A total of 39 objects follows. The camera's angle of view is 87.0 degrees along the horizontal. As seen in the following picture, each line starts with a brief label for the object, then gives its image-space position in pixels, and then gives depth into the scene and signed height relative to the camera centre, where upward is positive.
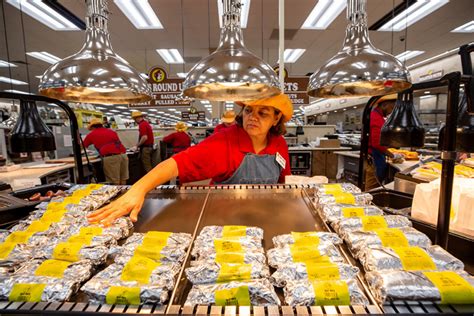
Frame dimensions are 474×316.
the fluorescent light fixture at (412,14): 4.49 +2.21
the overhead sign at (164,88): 6.02 +1.03
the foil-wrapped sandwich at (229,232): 0.86 -0.36
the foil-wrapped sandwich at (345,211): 0.98 -0.33
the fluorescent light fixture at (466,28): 5.30 +2.15
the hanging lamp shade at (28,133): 1.43 +0.00
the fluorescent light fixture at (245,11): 4.44 +2.25
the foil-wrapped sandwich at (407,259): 0.65 -0.36
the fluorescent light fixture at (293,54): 7.09 +2.22
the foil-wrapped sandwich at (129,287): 0.58 -0.37
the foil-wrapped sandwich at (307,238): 0.79 -0.36
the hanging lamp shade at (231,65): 0.98 +0.26
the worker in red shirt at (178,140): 7.17 -0.26
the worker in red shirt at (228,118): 5.43 +0.26
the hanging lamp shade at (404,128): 1.30 +0.00
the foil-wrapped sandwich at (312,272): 0.63 -0.37
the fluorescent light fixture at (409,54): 6.99 +2.11
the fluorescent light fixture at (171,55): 6.99 +2.24
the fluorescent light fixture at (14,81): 8.78 +2.00
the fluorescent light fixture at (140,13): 4.46 +2.28
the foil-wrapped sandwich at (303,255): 0.70 -0.36
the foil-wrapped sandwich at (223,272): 0.63 -0.36
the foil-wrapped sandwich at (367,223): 0.89 -0.35
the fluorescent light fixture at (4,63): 6.91 +1.98
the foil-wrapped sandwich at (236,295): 0.57 -0.38
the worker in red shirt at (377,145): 3.24 -0.22
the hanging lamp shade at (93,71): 1.06 +0.27
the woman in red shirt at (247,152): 1.78 -0.17
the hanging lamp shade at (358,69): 1.10 +0.27
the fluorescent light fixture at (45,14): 4.37 +2.26
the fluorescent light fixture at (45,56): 6.86 +2.17
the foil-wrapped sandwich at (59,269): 0.66 -0.37
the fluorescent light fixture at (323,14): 4.54 +2.27
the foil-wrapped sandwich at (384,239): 0.77 -0.35
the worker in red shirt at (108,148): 5.64 -0.38
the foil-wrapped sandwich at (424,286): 0.55 -0.36
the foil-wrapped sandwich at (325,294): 0.56 -0.38
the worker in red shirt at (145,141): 7.23 -0.29
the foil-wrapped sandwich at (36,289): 0.59 -0.37
